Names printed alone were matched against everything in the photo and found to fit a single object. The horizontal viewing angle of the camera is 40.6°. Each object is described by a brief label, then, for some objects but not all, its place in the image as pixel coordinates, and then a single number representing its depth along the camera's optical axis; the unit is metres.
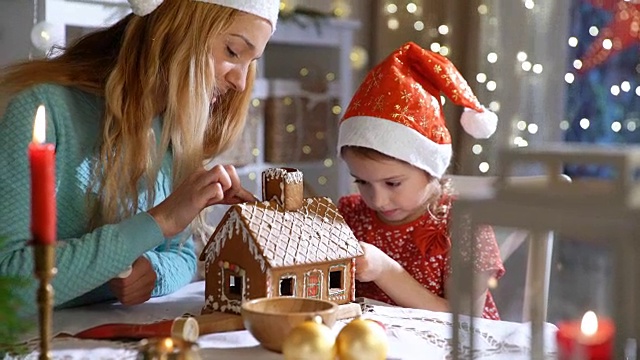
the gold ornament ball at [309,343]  0.99
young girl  1.86
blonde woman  1.38
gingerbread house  1.31
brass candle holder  0.77
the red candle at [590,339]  0.77
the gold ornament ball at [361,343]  1.02
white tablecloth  0.89
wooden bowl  1.10
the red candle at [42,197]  0.77
